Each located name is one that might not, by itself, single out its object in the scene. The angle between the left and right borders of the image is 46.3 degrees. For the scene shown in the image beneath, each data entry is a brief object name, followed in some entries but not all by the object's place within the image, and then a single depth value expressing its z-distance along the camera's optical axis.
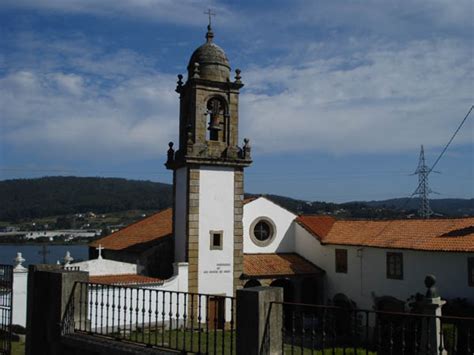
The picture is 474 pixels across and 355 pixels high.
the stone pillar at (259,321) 6.52
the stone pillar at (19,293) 16.34
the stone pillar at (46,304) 8.83
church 19.86
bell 20.59
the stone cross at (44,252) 23.97
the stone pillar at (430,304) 11.73
